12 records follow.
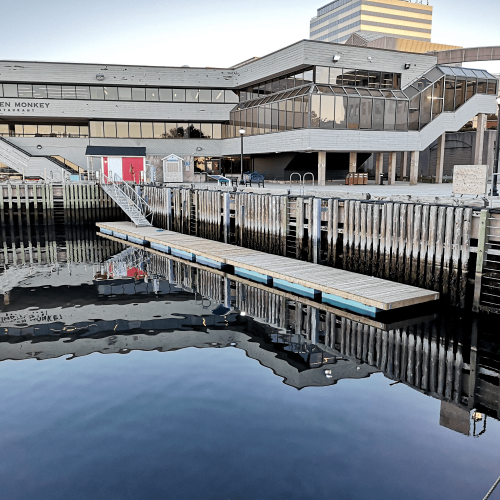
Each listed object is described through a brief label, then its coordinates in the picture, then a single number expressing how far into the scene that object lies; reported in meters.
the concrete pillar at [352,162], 40.56
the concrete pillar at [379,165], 42.47
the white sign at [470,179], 14.86
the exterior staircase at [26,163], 50.88
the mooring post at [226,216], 24.73
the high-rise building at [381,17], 185.50
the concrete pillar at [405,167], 46.45
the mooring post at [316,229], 18.77
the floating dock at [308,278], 13.96
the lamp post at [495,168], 17.55
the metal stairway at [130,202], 32.47
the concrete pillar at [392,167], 39.75
